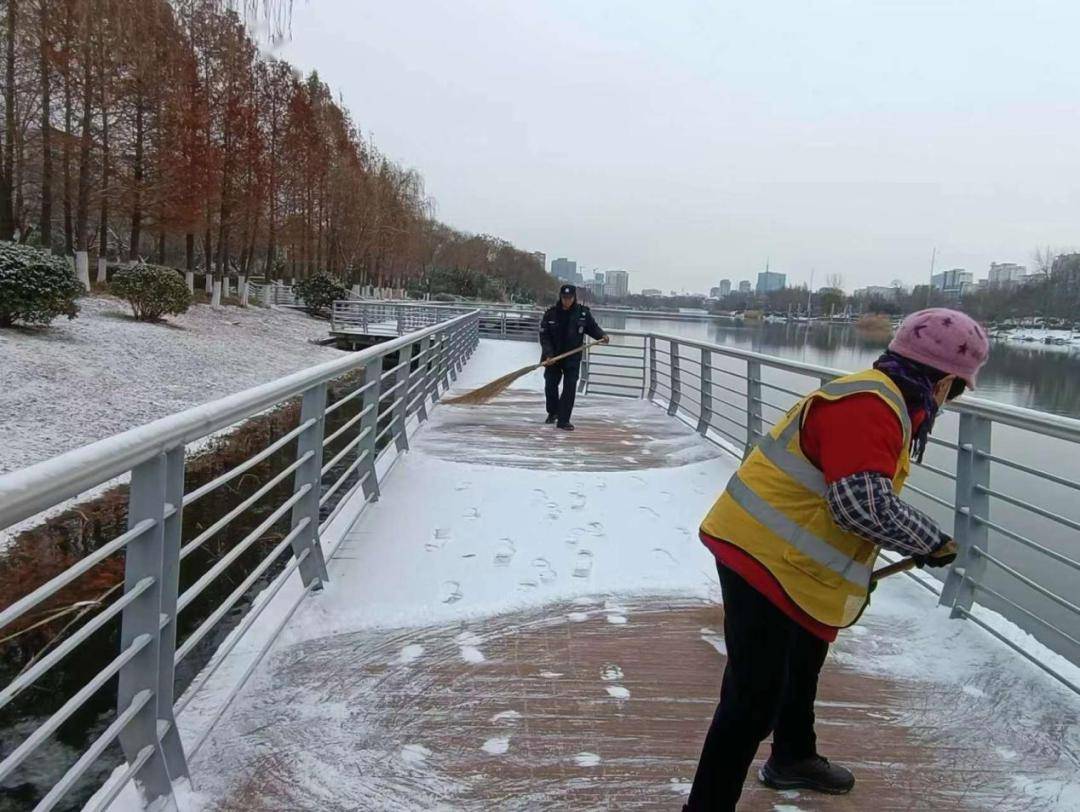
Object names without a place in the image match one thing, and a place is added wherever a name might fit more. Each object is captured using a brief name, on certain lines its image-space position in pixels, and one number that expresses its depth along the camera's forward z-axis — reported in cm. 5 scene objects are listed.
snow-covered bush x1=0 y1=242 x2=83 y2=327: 1397
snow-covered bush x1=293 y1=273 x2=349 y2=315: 3400
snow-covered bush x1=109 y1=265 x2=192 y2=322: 1995
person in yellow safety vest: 174
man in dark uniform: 810
